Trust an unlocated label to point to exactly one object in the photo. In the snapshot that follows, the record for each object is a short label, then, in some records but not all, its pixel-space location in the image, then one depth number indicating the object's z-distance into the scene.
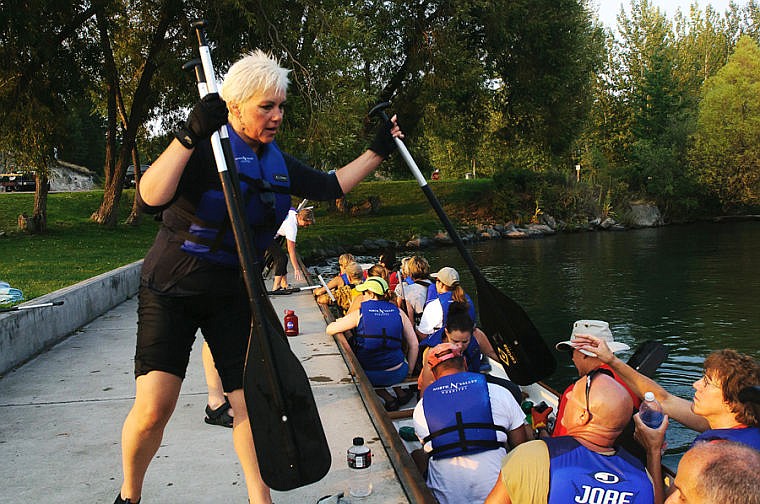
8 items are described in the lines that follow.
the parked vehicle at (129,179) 42.38
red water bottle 8.61
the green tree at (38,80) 17.02
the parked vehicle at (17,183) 42.22
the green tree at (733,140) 43.91
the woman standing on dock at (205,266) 2.90
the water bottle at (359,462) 4.09
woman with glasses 3.04
